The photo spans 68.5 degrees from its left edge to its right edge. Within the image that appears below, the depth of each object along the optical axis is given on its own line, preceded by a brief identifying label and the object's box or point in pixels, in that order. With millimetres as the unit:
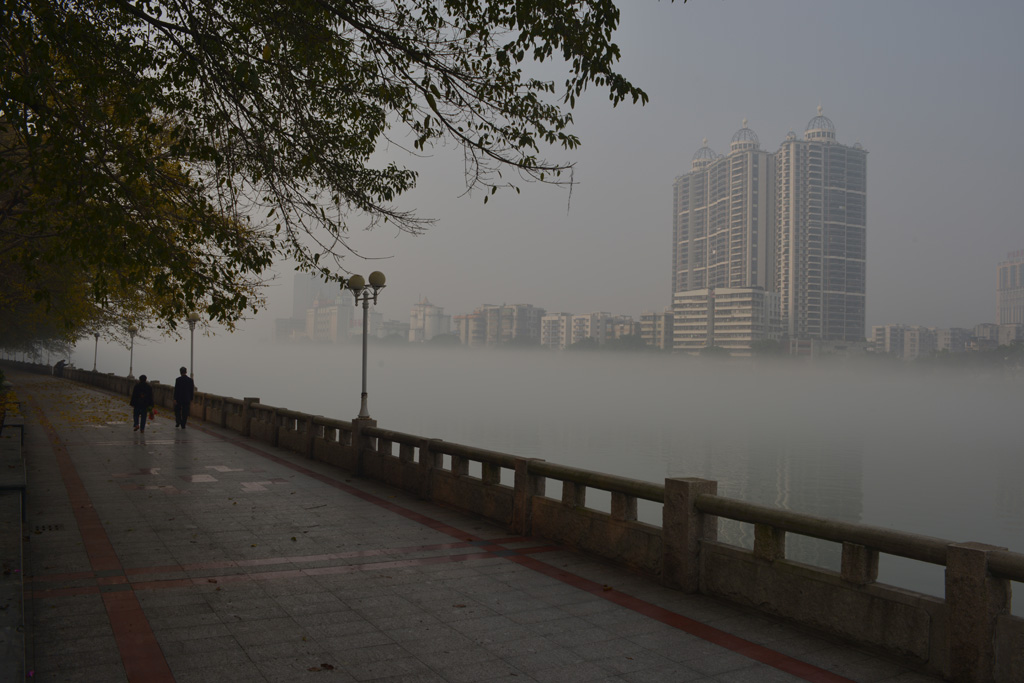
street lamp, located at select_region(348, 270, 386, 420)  17125
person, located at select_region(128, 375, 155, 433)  22094
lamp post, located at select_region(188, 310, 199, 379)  32400
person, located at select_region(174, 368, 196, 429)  23625
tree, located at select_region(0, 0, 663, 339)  7707
